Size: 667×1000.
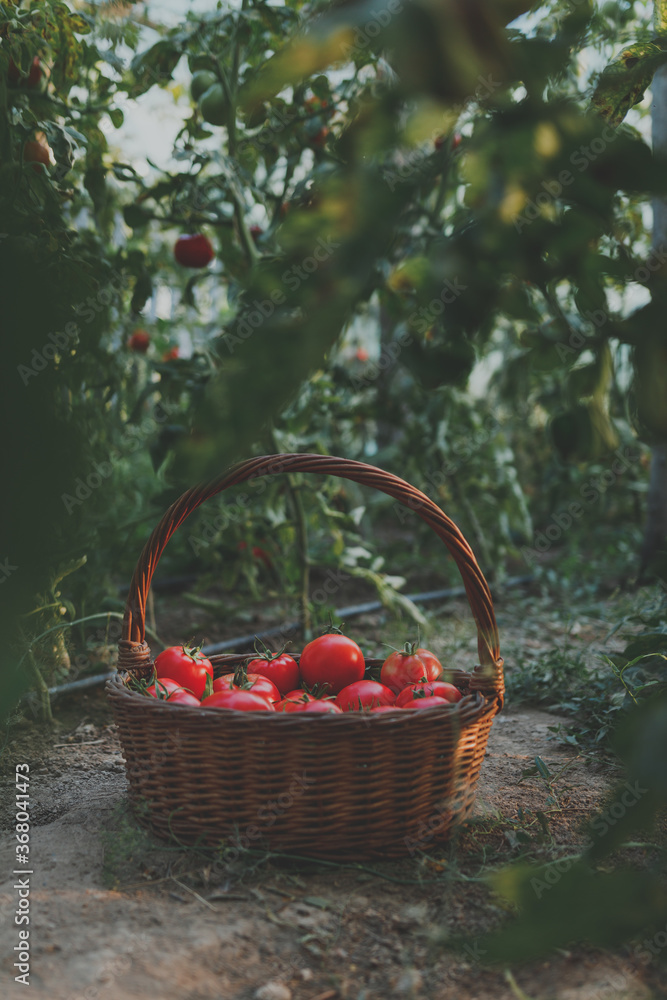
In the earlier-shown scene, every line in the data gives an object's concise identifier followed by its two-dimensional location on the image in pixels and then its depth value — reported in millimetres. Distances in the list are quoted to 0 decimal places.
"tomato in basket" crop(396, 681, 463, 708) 1243
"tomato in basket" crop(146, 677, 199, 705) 1173
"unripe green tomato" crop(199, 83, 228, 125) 1807
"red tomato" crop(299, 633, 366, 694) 1360
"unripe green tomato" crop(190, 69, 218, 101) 1901
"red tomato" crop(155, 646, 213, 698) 1337
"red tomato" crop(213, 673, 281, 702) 1239
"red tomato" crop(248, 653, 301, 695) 1396
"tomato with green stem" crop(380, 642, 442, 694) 1337
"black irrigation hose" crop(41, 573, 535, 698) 1872
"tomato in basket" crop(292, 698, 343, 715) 1125
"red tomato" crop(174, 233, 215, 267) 2131
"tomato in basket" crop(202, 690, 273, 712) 1131
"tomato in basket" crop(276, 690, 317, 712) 1196
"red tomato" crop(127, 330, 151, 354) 2963
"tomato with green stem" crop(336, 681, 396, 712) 1230
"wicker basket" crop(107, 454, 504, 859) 1037
